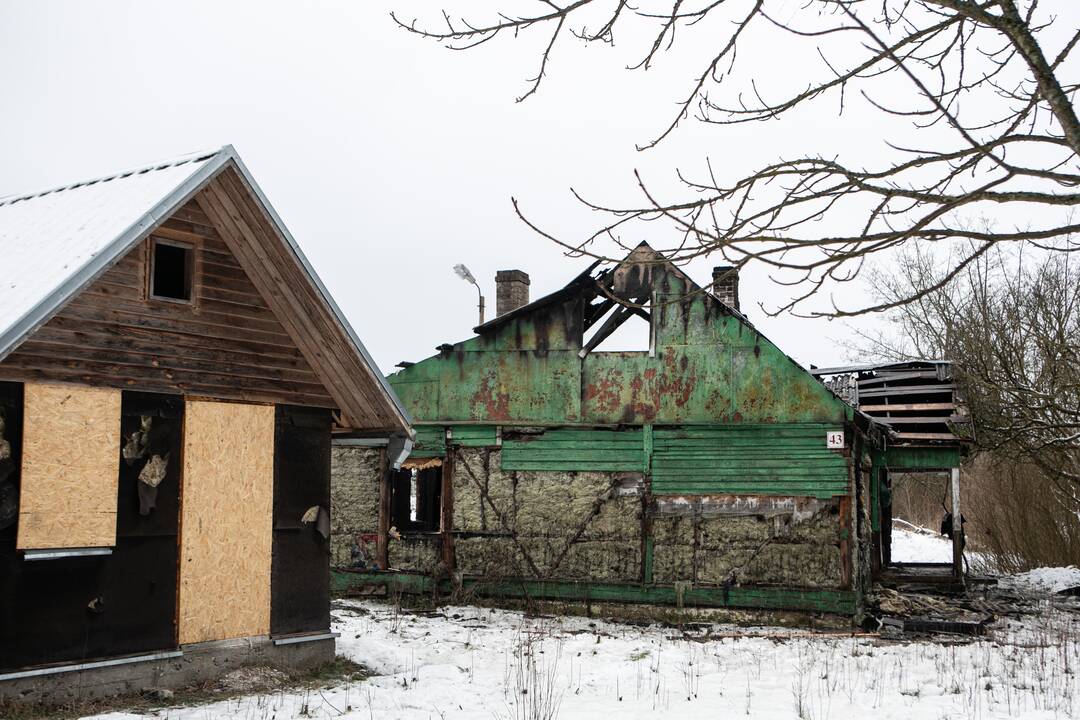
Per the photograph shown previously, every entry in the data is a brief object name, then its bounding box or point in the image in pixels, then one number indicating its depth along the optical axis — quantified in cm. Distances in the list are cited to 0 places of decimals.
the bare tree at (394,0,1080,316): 392
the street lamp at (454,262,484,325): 2370
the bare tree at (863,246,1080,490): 1405
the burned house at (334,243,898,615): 1642
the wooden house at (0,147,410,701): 916
